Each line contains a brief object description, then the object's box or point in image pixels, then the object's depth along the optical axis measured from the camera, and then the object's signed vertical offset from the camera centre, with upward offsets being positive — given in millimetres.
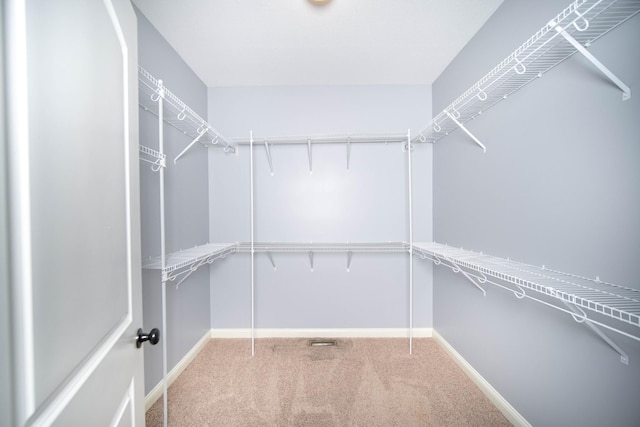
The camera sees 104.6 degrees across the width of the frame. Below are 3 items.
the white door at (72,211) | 382 -1
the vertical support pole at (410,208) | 2050 -3
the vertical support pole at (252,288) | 2087 -676
